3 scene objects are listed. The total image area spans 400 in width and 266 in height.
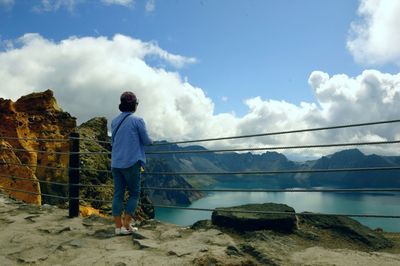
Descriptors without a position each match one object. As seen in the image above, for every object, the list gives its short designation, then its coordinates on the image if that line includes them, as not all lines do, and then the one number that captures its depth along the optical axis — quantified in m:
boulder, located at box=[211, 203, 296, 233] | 4.74
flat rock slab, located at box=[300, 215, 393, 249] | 4.56
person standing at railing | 5.01
